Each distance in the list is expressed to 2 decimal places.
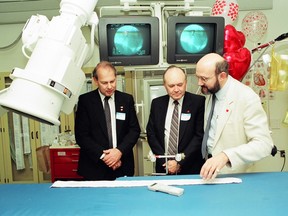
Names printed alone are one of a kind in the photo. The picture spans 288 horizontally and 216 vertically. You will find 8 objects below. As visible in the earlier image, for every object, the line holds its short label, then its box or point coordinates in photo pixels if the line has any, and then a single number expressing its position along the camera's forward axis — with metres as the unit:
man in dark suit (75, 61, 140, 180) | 2.11
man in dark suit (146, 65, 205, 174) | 2.02
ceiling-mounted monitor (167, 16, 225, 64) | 2.13
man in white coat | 1.52
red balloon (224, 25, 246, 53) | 2.45
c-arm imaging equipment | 1.11
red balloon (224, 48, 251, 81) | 2.40
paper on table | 1.53
